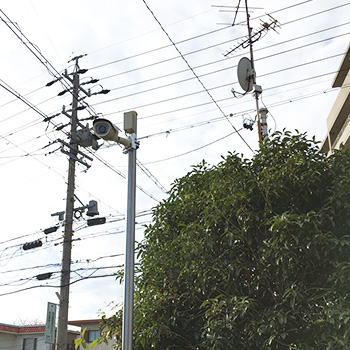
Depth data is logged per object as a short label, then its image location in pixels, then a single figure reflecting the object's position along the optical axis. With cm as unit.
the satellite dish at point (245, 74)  1089
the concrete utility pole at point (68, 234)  1396
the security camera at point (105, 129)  539
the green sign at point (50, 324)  1545
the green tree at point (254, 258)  535
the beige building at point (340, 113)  1688
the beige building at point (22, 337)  2756
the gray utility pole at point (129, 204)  473
